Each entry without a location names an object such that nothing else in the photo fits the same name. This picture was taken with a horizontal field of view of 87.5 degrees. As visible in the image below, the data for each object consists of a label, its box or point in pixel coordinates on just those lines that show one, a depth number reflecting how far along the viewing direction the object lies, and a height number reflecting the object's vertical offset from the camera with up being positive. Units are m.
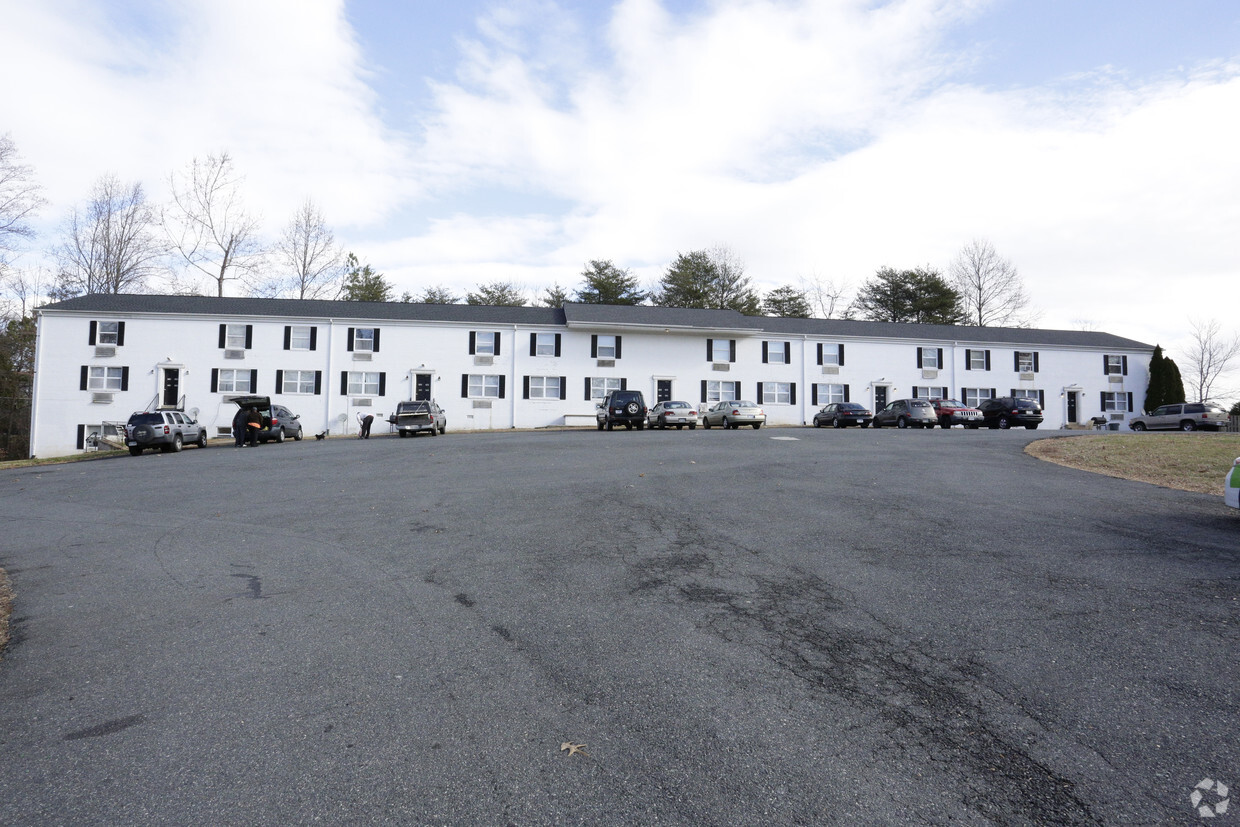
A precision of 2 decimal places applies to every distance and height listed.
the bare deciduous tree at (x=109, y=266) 44.09 +11.05
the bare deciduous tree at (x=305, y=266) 48.69 +12.18
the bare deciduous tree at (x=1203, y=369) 62.09 +6.23
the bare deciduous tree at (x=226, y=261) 44.72 +11.53
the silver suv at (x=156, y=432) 22.98 -0.18
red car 34.81 +0.86
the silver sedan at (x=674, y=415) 30.62 +0.72
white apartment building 35.03 +4.00
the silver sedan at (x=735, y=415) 30.98 +0.75
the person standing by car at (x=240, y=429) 25.05 -0.06
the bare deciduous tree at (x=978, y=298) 59.50 +12.38
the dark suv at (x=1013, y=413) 32.50 +0.97
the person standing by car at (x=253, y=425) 25.59 +0.11
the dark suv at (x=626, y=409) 29.97 +0.96
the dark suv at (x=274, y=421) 26.22 +0.31
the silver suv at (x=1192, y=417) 31.53 +0.80
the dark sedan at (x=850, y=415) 33.78 +0.84
